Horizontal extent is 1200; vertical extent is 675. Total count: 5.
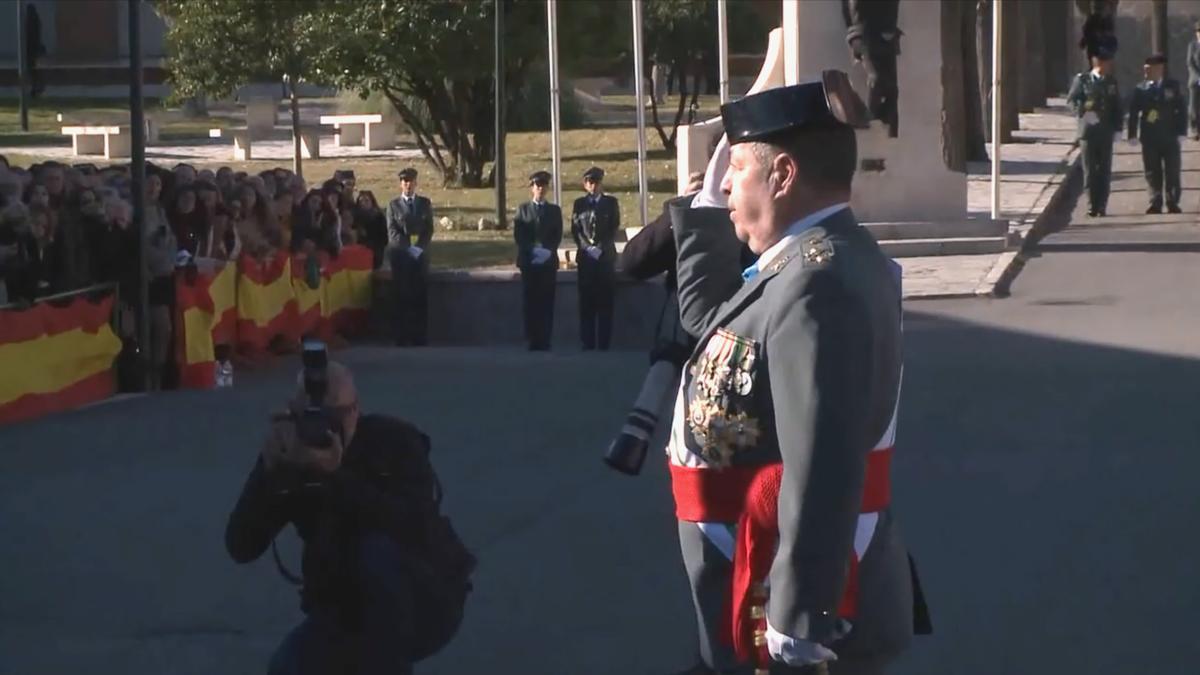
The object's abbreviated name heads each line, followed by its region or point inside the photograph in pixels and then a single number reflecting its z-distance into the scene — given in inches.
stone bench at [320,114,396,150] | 1577.3
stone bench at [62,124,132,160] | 1421.0
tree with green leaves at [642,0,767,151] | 1592.0
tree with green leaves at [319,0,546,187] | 1159.6
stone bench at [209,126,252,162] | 1412.4
